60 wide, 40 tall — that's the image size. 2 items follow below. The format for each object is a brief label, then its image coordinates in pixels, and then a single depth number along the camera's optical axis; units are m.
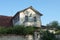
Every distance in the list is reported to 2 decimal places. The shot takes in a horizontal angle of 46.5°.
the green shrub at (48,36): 8.32
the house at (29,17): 12.26
